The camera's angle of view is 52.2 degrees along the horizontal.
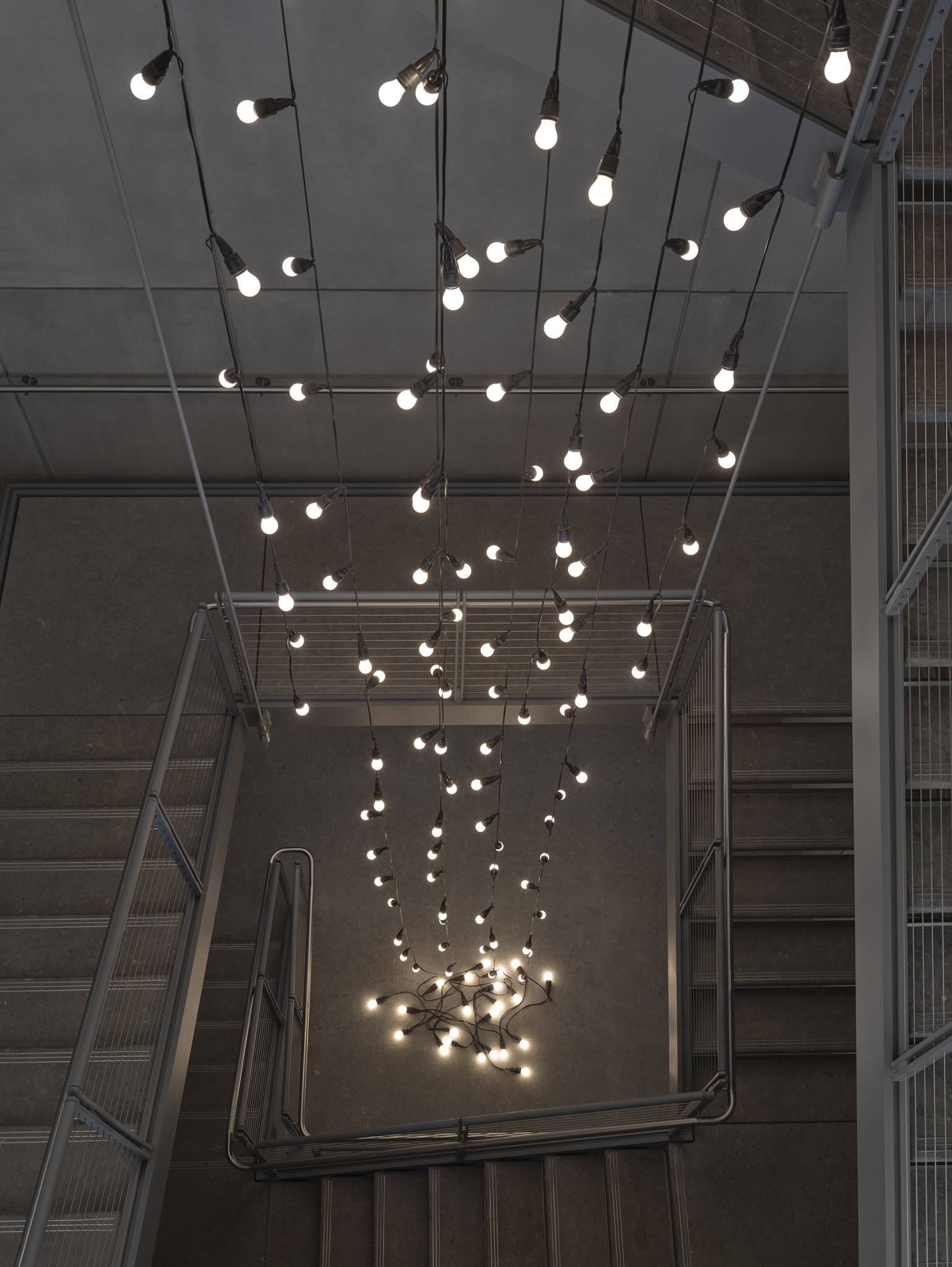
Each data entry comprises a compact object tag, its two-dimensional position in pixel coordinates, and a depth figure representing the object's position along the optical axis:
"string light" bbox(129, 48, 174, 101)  2.09
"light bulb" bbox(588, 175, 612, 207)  2.12
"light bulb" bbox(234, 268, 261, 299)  2.53
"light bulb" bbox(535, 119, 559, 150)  2.06
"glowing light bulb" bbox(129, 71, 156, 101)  2.10
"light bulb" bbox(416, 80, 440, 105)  2.06
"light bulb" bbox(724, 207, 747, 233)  2.46
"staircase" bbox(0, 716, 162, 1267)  4.31
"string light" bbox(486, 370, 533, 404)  2.81
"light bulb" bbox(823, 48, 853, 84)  2.24
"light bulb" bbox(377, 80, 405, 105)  2.14
